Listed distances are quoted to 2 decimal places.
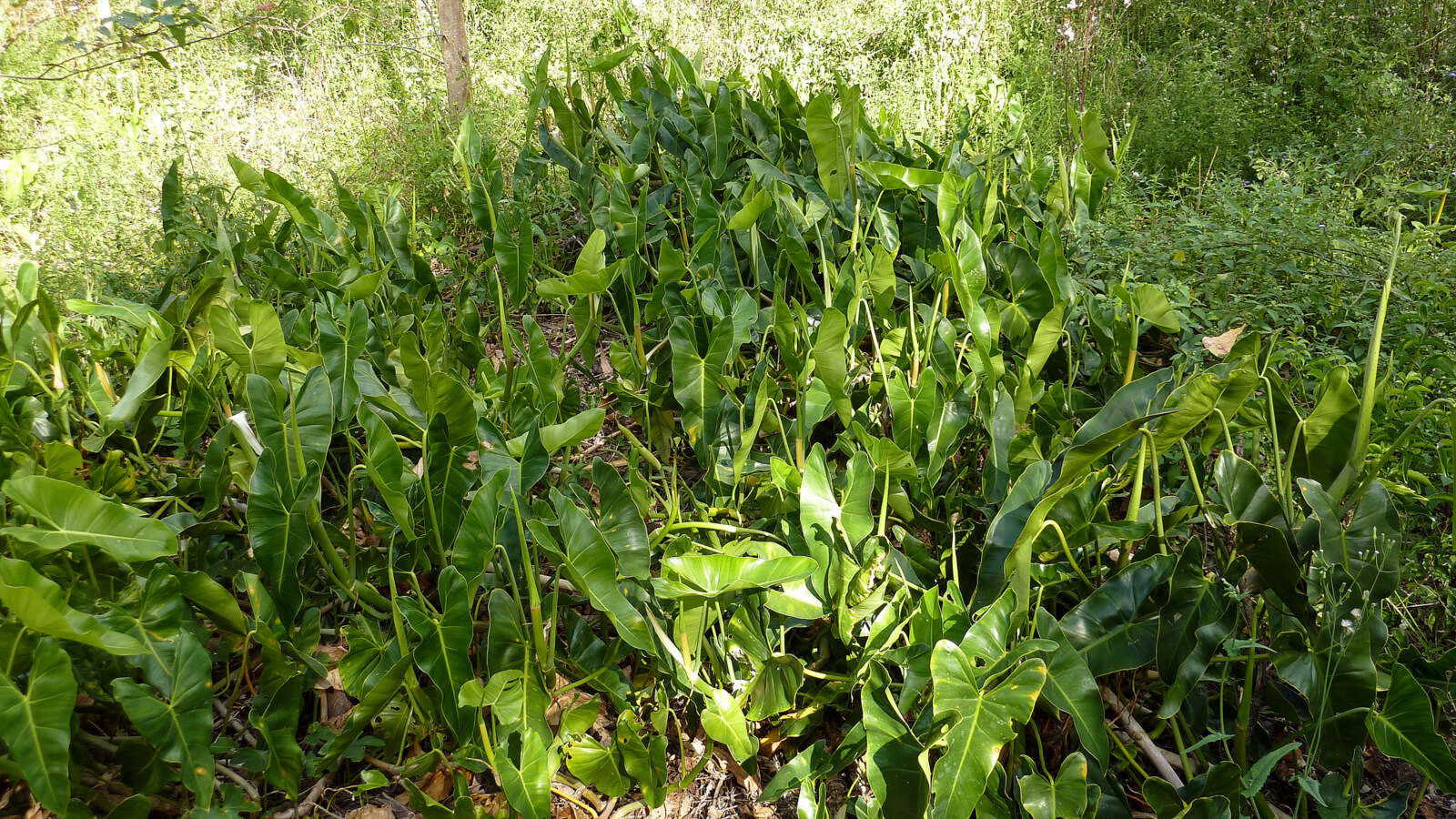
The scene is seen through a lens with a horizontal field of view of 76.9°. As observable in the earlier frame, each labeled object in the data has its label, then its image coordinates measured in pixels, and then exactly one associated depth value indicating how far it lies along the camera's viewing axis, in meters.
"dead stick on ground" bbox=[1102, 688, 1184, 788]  1.33
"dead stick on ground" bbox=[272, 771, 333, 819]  1.39
